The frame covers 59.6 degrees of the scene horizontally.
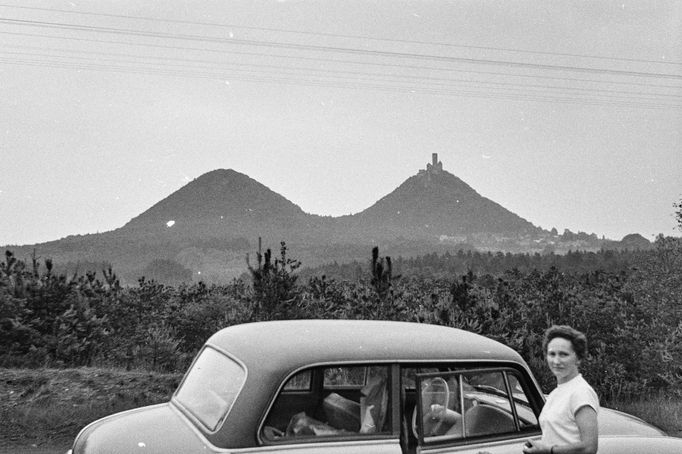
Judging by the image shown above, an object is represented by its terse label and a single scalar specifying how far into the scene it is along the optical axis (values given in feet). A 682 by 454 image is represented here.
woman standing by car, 9.98
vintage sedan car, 11.14
